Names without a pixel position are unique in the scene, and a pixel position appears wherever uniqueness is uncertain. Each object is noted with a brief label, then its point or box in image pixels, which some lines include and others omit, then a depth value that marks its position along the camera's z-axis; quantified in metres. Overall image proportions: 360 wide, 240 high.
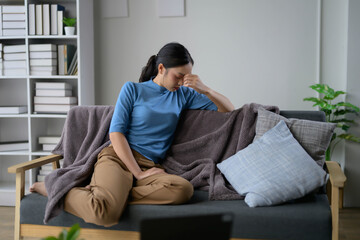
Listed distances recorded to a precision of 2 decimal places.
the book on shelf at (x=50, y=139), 3.61
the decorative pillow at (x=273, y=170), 2.00
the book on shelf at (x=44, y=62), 3.49
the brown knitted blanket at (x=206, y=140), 2.38
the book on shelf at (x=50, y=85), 3.54
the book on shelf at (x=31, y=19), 3.50
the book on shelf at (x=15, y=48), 3.55
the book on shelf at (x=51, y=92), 3.54
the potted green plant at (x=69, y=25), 3.49
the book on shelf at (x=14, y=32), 3.55
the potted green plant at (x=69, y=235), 0.92
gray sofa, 1.89
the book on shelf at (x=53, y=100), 3.52
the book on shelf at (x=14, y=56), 3.56
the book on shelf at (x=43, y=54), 3.49
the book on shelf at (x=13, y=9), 3.52
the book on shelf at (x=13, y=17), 3.54
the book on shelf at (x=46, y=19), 3.50
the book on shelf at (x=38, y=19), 3.50
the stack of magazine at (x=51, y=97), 3.54
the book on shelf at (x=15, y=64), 3.57
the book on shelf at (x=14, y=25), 3.55
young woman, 2.02
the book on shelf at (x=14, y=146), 3.62
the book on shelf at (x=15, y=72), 3.58
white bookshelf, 3.53
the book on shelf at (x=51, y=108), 3.53
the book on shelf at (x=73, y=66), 3.57
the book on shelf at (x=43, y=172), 3.53
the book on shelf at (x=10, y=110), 3.57
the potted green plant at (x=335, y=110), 3.30
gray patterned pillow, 2.24
